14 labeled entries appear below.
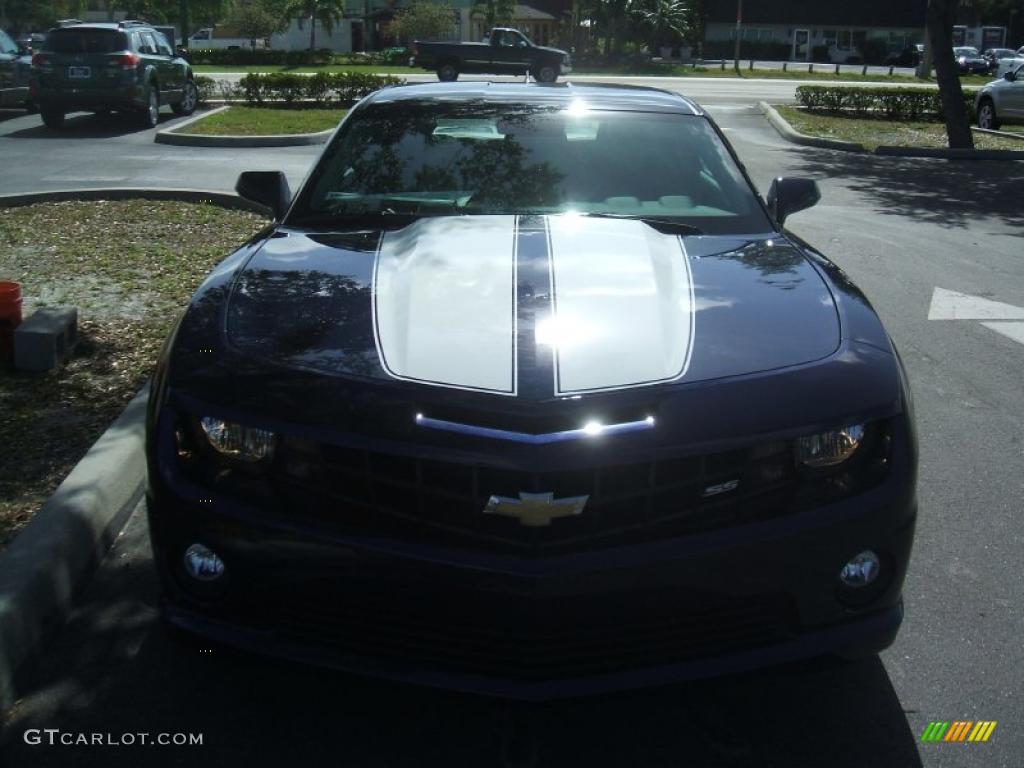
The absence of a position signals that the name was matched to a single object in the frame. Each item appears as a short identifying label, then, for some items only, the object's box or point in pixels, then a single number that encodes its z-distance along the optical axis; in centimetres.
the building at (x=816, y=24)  8019
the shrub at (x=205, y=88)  2466
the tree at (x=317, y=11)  6894
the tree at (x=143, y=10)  6438
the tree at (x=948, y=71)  1945
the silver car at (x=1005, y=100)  2367
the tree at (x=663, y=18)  6700
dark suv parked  1936
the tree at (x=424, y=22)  6562
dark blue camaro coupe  272
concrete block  578
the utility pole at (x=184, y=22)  4125
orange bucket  590
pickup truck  3662
